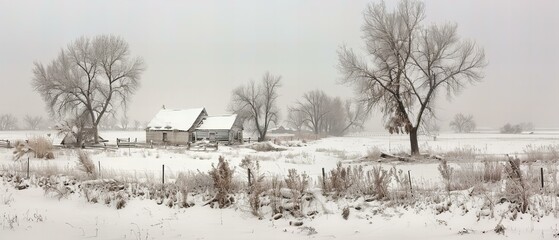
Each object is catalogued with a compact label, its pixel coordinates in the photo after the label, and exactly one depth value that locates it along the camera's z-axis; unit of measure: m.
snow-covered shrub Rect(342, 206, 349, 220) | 8.42
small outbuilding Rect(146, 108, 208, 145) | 48.78
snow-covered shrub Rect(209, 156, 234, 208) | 9.66
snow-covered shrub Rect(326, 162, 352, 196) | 9.54
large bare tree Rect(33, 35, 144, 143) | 43.59
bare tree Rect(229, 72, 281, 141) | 62.84
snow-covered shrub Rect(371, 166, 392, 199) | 9.11
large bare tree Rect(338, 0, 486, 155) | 24.39
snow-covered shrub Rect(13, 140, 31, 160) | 19.90
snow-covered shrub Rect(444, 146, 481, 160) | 20.92
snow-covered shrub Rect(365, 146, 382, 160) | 24.17
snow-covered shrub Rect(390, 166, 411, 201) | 8.96
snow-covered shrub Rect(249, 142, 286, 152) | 36.81
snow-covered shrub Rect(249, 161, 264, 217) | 8.98
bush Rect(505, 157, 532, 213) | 7.52
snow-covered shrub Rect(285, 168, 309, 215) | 8.89
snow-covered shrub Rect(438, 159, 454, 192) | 9.27
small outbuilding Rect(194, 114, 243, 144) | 49.66
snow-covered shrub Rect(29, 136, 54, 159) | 20.74
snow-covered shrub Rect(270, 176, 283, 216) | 8.95
